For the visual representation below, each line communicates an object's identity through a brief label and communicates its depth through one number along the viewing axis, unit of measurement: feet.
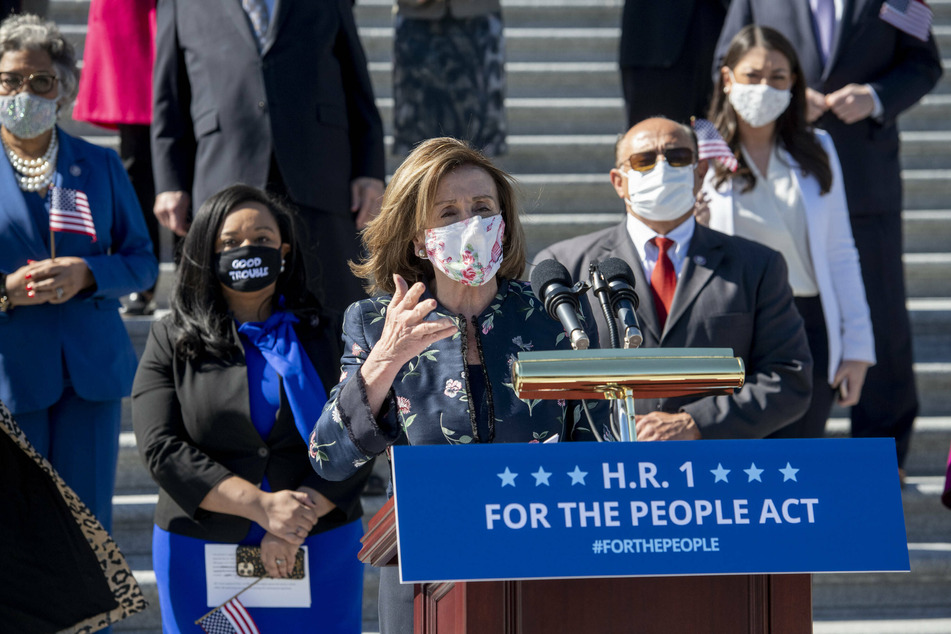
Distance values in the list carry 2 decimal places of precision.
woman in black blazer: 23.91
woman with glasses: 27.25
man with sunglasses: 24.52
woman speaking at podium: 16.40
